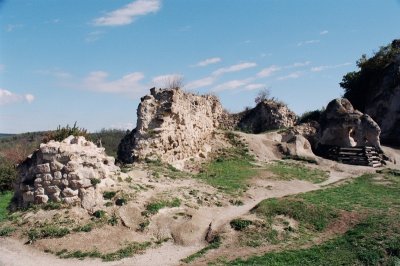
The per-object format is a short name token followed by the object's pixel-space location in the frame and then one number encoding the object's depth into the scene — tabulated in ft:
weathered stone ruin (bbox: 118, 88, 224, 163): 67.97
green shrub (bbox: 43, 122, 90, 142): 55.52
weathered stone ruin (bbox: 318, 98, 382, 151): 98.56
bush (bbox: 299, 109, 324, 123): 119.65
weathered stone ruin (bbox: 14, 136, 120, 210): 45.32
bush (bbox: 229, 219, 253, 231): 42.34
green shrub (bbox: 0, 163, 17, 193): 104.94
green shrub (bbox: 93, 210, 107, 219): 43.21
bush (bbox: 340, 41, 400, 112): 133.80
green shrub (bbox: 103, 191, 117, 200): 46.06
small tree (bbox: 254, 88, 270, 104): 129.16
